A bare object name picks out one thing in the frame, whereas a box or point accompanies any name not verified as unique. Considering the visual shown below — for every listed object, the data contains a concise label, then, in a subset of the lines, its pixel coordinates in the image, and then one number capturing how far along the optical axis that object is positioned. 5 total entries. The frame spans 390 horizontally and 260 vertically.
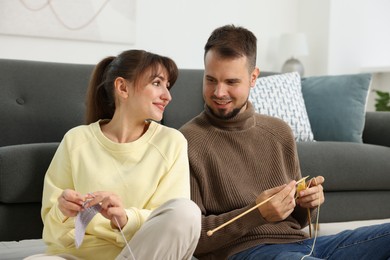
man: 1.72
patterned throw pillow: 3.28
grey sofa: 2.84
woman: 1.52
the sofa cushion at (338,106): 3.39
